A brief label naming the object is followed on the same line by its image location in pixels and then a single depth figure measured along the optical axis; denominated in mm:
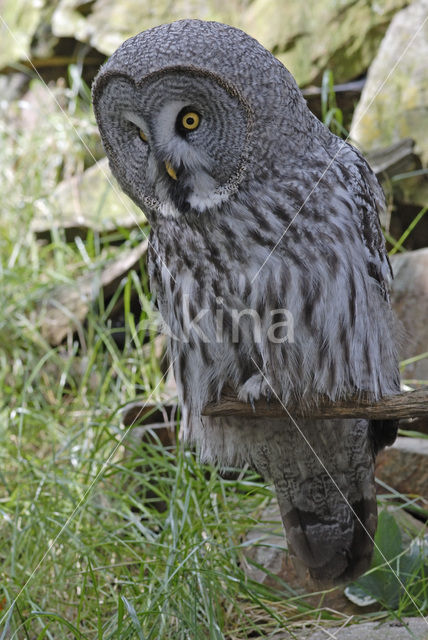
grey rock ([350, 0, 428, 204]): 4293
